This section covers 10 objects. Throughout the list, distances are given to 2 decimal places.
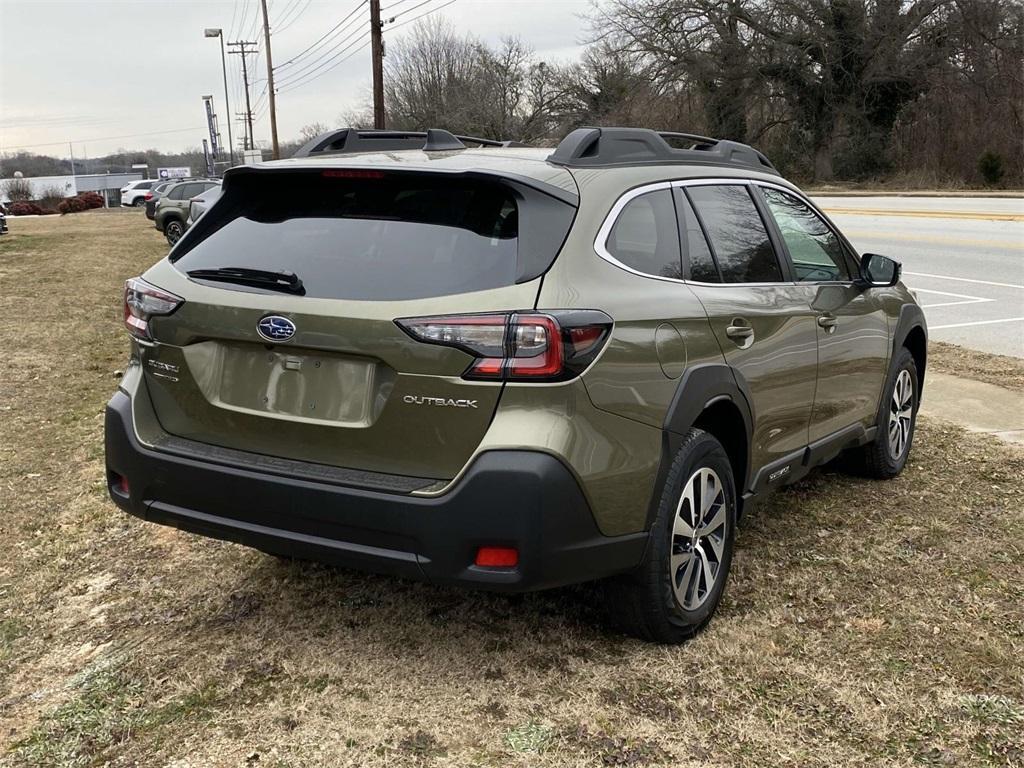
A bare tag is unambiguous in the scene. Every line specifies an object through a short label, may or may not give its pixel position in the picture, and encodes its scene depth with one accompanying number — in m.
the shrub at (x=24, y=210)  58.55
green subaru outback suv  2.88
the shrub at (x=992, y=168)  32.62
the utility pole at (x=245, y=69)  84.69
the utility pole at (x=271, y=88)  56.72
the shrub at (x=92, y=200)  63.50
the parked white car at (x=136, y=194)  62.59
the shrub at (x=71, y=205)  59.42
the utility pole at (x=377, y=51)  27.36
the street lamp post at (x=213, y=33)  68.62
